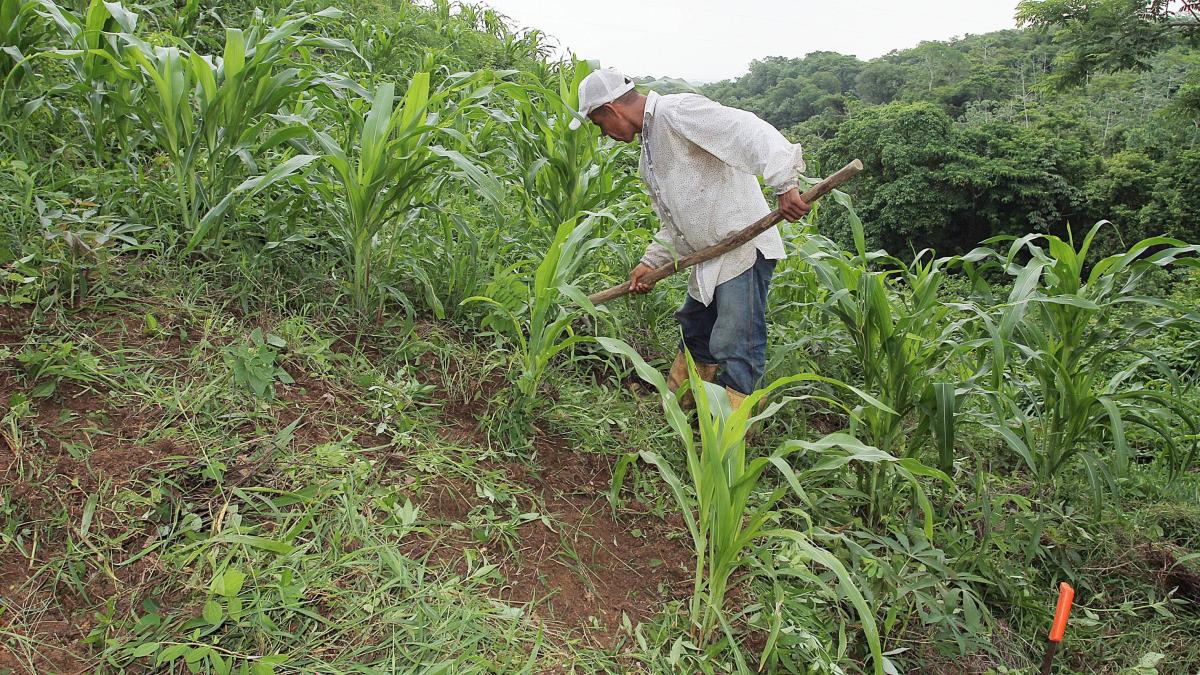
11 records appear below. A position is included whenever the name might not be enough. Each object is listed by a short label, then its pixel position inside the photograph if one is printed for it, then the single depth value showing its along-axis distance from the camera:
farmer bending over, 2.51
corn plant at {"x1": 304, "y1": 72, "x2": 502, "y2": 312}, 2.30
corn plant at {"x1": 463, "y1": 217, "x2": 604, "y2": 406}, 2.20
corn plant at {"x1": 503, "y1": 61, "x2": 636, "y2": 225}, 3.04
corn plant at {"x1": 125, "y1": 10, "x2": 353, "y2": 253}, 2.34
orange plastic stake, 1.53
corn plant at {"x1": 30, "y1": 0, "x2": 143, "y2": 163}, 2.43
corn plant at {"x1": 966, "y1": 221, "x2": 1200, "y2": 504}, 2.30
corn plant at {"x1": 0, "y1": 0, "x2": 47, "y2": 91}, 2.49
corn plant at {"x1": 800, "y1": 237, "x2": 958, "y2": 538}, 2.25
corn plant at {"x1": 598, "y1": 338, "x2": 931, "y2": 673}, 1.69
